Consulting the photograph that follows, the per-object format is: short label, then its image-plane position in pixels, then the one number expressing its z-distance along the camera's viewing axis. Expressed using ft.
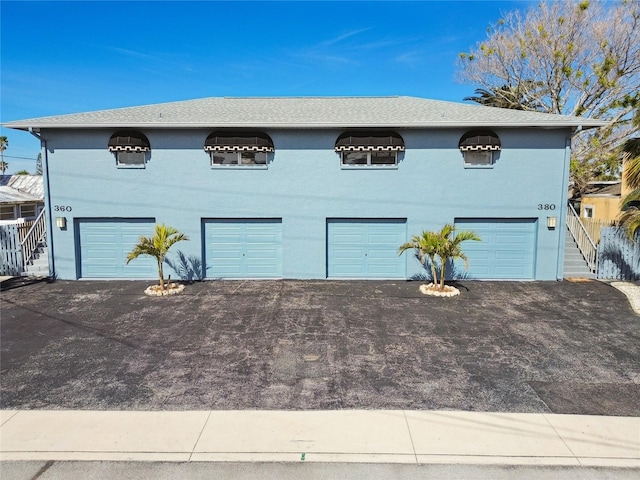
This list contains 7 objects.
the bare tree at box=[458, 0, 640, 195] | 65.36
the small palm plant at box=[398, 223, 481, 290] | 37.09
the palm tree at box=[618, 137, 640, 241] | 37.01
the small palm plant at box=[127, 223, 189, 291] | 37.65
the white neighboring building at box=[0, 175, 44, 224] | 69.82
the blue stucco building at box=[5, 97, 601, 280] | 41.86
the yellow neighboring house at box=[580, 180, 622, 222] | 62.96
